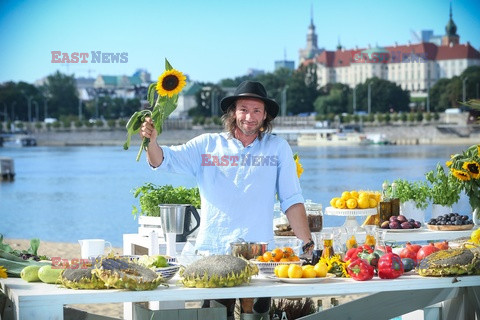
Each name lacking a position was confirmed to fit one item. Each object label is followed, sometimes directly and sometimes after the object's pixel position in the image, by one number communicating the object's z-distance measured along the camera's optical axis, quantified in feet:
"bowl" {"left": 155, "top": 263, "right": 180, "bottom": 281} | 12.87
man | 14.99
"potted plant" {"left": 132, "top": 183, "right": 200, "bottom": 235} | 19.48
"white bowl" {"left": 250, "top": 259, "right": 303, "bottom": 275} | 13.26
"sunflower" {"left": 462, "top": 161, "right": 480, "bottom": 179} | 20.35
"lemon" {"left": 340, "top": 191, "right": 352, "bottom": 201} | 21.56
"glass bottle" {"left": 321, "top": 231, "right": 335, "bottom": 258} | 13.97
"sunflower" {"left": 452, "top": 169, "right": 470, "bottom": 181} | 20.45
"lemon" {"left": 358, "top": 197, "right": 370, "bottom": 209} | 21.34
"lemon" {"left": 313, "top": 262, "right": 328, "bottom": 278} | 12.80
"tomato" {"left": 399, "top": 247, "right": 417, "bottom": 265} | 14.12
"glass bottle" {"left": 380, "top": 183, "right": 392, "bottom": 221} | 21.43
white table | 12.01
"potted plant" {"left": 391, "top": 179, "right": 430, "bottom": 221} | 22.31
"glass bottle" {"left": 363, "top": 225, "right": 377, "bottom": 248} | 15.11
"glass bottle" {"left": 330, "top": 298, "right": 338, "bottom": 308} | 18.02
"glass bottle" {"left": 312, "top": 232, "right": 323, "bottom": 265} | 13.93
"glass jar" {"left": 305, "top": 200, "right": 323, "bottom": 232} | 19.57
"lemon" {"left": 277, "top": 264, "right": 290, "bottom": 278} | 12.84
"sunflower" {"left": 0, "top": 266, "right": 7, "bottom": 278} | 13.48
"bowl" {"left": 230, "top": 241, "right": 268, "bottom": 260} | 13.73
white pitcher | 14.88
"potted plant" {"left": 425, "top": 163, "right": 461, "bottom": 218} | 22.38
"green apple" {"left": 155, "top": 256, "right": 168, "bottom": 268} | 13.12
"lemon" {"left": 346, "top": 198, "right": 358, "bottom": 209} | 21.30
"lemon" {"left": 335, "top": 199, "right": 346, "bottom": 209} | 21.54
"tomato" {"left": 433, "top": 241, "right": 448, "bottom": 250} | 14.47
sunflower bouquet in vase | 20.35
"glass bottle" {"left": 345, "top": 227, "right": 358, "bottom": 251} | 14.62
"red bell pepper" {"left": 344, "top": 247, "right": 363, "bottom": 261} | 13.55
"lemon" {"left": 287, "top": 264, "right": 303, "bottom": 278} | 12.71
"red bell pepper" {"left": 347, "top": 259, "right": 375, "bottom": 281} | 12.82
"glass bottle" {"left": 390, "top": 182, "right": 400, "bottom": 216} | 21.41
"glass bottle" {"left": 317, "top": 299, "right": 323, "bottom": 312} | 17.67
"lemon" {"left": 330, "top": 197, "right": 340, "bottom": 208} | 21.71
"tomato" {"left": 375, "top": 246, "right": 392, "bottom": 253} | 14.01
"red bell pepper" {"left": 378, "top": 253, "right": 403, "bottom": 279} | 13.00
